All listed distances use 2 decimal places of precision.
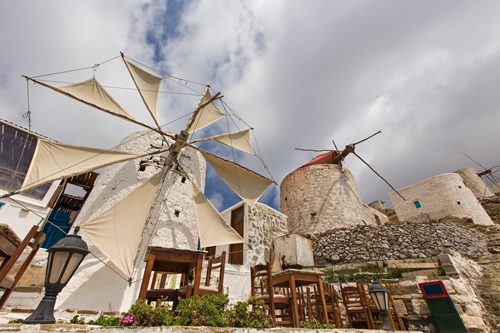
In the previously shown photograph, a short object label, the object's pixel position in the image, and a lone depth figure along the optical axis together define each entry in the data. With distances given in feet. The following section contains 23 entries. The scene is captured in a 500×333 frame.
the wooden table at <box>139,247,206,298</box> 14.29
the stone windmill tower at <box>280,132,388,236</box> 44.91
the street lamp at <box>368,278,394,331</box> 13.22
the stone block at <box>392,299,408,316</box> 19.58
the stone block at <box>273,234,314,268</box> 28.76
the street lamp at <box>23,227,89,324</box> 8.44
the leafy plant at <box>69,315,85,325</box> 10.96
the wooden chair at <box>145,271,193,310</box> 14.58
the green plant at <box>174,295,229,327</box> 9.85
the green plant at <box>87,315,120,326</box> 10.14
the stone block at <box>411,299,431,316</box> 18.75
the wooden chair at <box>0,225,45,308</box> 11.60
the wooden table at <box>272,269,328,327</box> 16.42
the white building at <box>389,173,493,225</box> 49.62
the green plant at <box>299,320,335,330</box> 13.94
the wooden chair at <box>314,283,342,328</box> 17.95
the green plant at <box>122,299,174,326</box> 9.11
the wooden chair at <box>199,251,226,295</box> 15.66
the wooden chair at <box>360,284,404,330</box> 18.78
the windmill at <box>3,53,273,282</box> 18.76
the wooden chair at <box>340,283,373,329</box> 18.83
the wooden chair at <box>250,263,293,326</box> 15.76
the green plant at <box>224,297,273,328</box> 10.11
